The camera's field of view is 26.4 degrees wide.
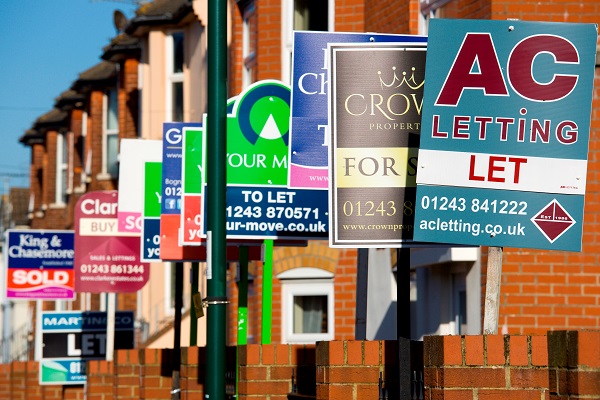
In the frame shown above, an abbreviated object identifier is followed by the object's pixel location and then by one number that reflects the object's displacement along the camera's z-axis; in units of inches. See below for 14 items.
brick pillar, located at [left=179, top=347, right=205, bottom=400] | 473.1
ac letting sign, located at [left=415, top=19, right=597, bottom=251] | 285.0
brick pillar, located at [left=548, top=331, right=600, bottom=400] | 215.5
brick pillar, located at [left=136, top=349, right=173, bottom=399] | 550.0
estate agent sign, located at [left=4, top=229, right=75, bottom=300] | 948.0
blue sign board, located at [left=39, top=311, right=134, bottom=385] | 821.2
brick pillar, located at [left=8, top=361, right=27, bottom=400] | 1162.0
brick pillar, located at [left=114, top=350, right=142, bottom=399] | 580.1
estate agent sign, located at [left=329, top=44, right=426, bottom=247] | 317.1
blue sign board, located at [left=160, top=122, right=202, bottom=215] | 542.9
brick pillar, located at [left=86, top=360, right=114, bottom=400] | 684.7
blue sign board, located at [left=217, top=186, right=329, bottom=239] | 442.6
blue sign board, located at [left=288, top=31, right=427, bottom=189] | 391.9
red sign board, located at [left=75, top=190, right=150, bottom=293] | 756.6
